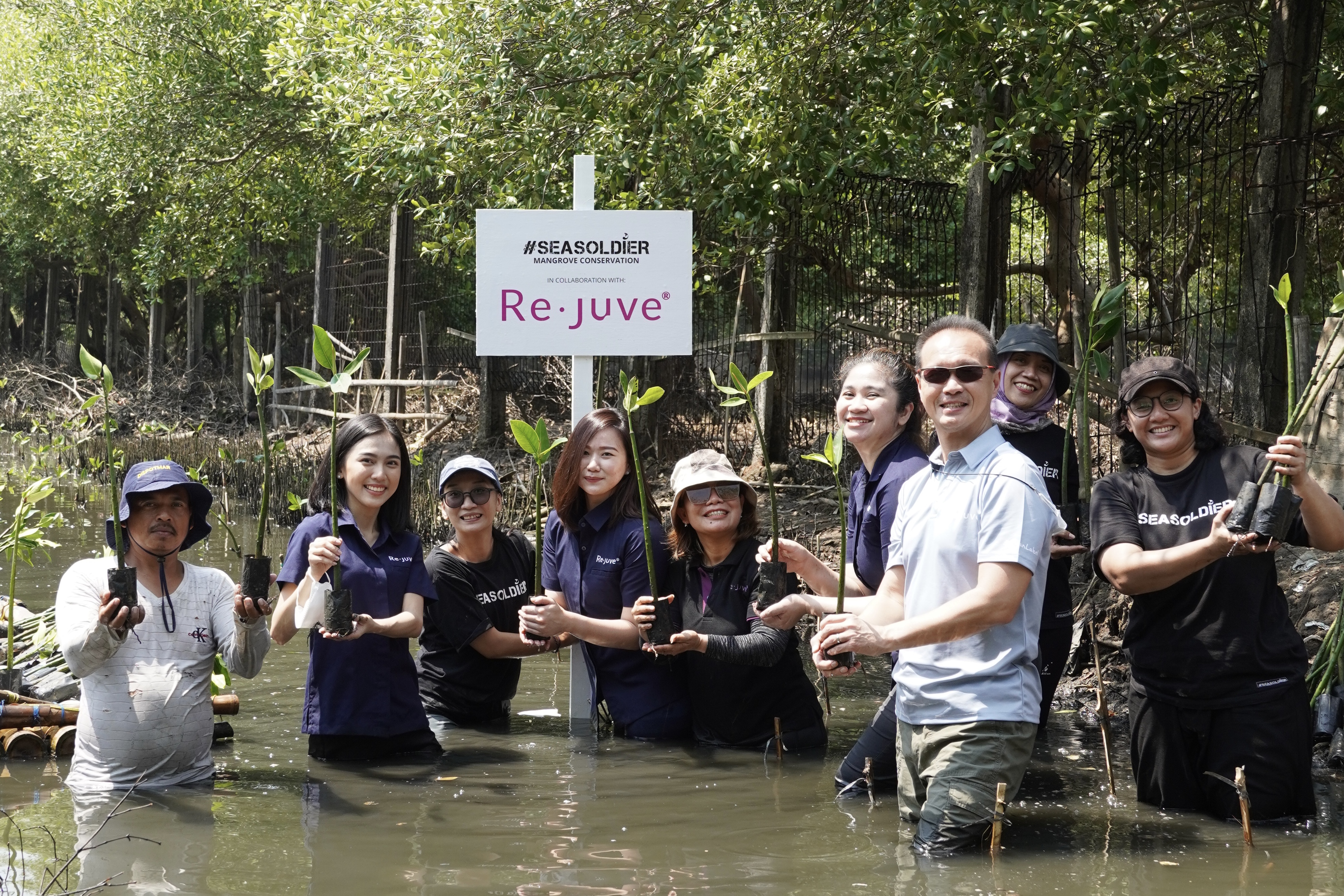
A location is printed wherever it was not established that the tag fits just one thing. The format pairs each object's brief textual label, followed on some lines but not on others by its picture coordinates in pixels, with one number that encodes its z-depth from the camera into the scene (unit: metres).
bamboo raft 5.55
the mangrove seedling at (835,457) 4.46
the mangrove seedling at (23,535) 5.84
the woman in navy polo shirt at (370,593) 5.19
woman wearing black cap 4.32
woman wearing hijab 5.18
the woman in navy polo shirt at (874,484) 4.84
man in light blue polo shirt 3.77
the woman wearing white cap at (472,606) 5.70
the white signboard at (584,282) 6.03
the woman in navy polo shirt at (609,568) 5.55
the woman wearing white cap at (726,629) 5.27
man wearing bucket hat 4.53
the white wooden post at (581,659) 6.12
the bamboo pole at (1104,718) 4.81
